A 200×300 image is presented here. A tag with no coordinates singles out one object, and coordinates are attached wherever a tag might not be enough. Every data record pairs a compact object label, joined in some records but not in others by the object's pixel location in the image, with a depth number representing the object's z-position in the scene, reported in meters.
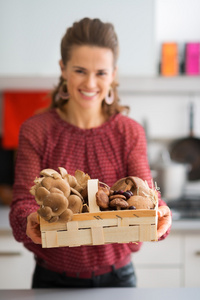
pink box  2.59
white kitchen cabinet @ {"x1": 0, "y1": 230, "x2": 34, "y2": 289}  2.18
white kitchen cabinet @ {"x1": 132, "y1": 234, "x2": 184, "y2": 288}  2.19
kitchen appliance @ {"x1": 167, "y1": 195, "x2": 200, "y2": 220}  2.26
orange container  2.60
